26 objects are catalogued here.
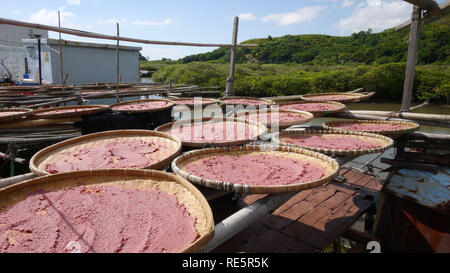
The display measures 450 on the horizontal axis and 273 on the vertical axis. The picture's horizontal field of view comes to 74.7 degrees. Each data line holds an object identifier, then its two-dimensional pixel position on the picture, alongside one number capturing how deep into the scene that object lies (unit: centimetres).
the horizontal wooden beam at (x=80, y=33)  273
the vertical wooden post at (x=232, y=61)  637
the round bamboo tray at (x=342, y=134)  265
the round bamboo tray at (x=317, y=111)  438
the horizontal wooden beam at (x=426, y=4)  433
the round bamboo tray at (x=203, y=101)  504
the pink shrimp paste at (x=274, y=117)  387
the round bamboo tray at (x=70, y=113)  353
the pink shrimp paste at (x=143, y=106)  430
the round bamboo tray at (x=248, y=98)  519
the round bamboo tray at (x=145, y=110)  406
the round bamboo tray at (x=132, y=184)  151
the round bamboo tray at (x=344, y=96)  549
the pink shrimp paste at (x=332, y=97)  580
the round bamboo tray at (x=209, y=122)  273
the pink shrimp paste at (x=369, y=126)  396
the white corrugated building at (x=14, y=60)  1623
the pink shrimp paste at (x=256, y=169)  199
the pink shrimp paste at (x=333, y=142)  290
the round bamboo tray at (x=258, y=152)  179
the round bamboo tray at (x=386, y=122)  356
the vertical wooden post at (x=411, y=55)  502
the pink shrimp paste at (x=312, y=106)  462
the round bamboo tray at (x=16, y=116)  327
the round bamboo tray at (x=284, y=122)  365
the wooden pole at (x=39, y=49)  1187
